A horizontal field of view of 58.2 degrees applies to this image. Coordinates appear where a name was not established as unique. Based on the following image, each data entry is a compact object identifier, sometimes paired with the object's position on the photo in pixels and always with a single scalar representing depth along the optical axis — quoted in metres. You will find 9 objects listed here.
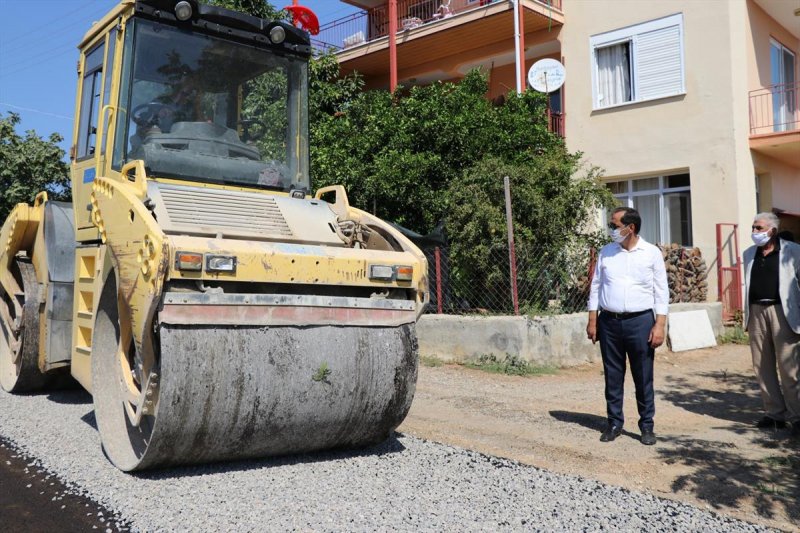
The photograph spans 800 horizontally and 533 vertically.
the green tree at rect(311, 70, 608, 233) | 12.27
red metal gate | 13.01
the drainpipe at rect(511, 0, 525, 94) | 15.16
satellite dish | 14.95
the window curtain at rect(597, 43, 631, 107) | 15.05
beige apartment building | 13.48
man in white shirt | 5.80
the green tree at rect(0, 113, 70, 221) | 19.31
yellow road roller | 4.31
